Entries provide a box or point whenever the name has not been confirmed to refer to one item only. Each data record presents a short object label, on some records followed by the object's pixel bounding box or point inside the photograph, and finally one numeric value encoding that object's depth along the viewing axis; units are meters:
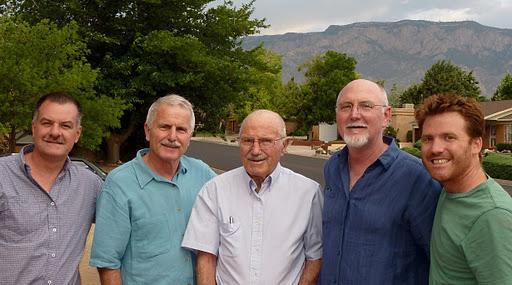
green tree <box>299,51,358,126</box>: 55.03
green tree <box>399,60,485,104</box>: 63.81
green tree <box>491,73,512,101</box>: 66.25
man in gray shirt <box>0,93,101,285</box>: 3.21
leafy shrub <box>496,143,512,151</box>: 38.94
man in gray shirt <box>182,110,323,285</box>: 3.24
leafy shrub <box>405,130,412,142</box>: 52.38
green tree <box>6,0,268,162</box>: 24.09
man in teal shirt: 3.27
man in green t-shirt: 2.40
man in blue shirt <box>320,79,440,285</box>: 3.09
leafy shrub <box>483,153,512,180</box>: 22.70
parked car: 12.48
